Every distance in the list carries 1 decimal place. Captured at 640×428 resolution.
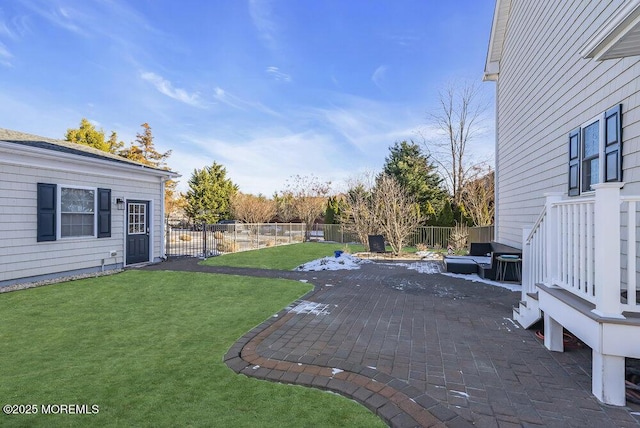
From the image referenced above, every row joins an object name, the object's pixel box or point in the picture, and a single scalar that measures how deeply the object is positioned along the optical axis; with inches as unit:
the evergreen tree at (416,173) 882.1
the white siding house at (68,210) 273.1
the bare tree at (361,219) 598.2
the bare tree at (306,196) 1010.9
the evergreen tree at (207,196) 1139.3
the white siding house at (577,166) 94.7
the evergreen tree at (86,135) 938.7
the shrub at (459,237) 639.8
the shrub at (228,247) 570.3
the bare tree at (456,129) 932.0
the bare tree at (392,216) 526.9
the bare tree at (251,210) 1083.3
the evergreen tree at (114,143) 1134.8
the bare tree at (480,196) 748.6
